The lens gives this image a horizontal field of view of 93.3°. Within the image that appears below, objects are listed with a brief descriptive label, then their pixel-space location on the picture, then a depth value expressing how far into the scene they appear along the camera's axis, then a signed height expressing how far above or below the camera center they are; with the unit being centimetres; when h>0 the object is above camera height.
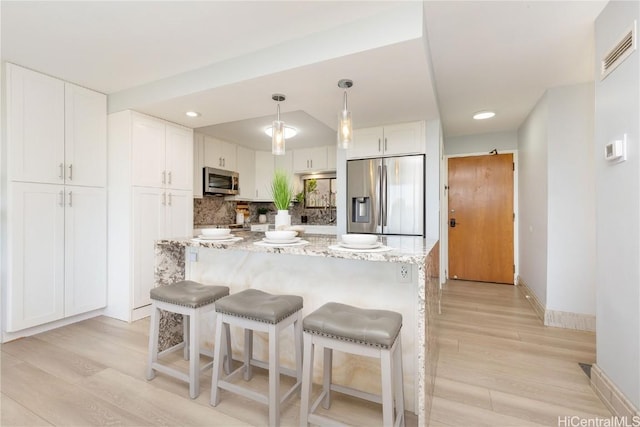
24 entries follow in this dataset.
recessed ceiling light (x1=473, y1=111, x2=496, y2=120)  369 +121
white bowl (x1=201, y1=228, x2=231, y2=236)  203 -14
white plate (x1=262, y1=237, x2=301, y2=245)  183 -18
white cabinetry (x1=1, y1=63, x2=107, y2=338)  248 +10
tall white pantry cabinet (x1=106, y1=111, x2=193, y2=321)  304 +8
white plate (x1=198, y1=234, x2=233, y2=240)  203 -17
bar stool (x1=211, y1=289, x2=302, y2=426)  151 -59
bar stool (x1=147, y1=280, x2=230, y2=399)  177 -59
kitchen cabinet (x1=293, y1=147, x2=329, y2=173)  514 +91
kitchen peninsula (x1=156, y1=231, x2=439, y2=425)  148 -44
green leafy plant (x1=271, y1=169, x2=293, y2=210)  207 +14
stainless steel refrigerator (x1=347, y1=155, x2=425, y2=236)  335 +19
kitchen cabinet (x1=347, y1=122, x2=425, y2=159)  333 +82
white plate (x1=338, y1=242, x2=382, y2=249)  158 -18
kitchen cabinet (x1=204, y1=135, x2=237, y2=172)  453 +91
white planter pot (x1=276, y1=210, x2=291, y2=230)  210 -5
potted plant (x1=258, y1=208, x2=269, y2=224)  582 -6
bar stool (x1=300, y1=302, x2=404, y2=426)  126 -58
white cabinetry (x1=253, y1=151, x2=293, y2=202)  552 +77
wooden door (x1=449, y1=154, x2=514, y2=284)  458 -10
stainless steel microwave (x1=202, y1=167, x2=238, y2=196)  441 +46
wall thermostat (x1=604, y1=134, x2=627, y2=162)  155 +32
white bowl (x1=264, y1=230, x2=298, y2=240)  184 -14
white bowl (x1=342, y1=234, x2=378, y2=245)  157 -15
